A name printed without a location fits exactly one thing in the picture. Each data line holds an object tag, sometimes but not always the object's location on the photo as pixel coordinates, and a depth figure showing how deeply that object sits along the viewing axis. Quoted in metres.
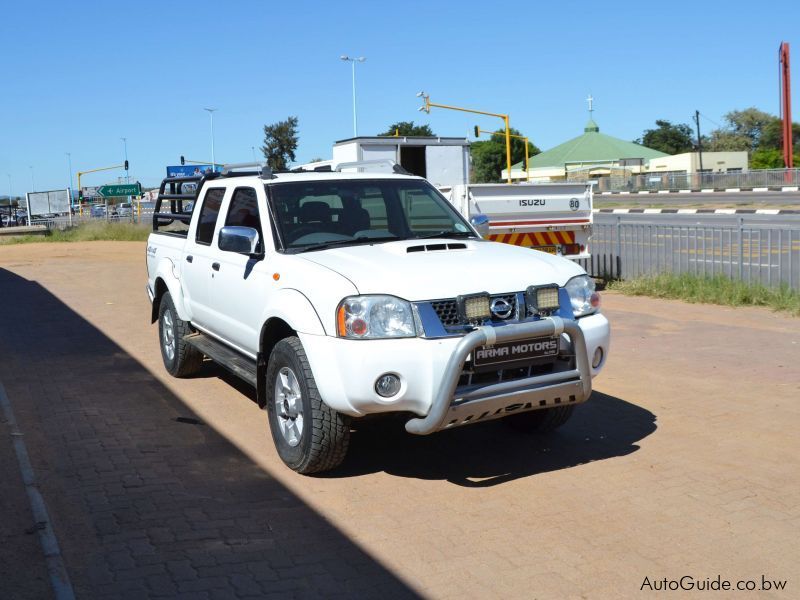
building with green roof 93.19
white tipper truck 12.96
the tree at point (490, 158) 96.19
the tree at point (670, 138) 129.14
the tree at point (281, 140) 69.38
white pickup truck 5.02
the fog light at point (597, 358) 5.76
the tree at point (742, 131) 107.31
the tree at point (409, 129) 80.63
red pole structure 57.00
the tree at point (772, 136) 103.16
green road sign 53.44
